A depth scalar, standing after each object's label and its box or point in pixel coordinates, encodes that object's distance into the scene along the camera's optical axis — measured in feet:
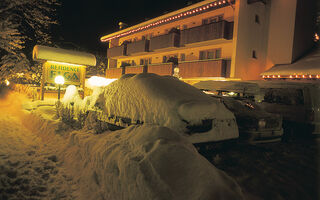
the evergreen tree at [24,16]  30.12
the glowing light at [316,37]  55.42
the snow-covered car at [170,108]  12.44
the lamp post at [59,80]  35.47
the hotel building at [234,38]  46.85
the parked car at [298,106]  21.63
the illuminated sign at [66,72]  38.58
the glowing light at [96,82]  44.12
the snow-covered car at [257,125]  17.95
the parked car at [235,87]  30.22
